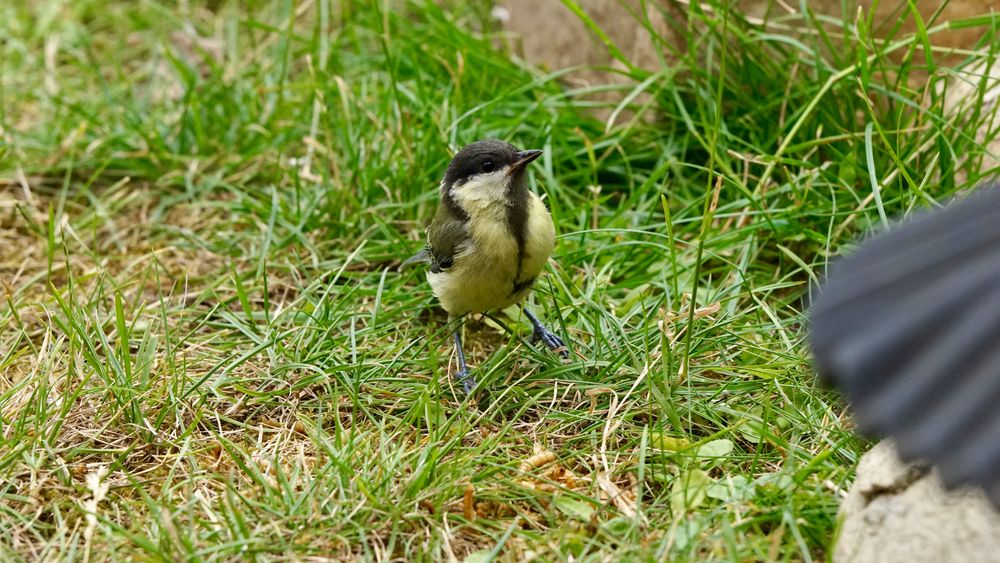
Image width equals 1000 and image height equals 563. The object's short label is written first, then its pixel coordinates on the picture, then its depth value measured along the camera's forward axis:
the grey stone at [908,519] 4.01
